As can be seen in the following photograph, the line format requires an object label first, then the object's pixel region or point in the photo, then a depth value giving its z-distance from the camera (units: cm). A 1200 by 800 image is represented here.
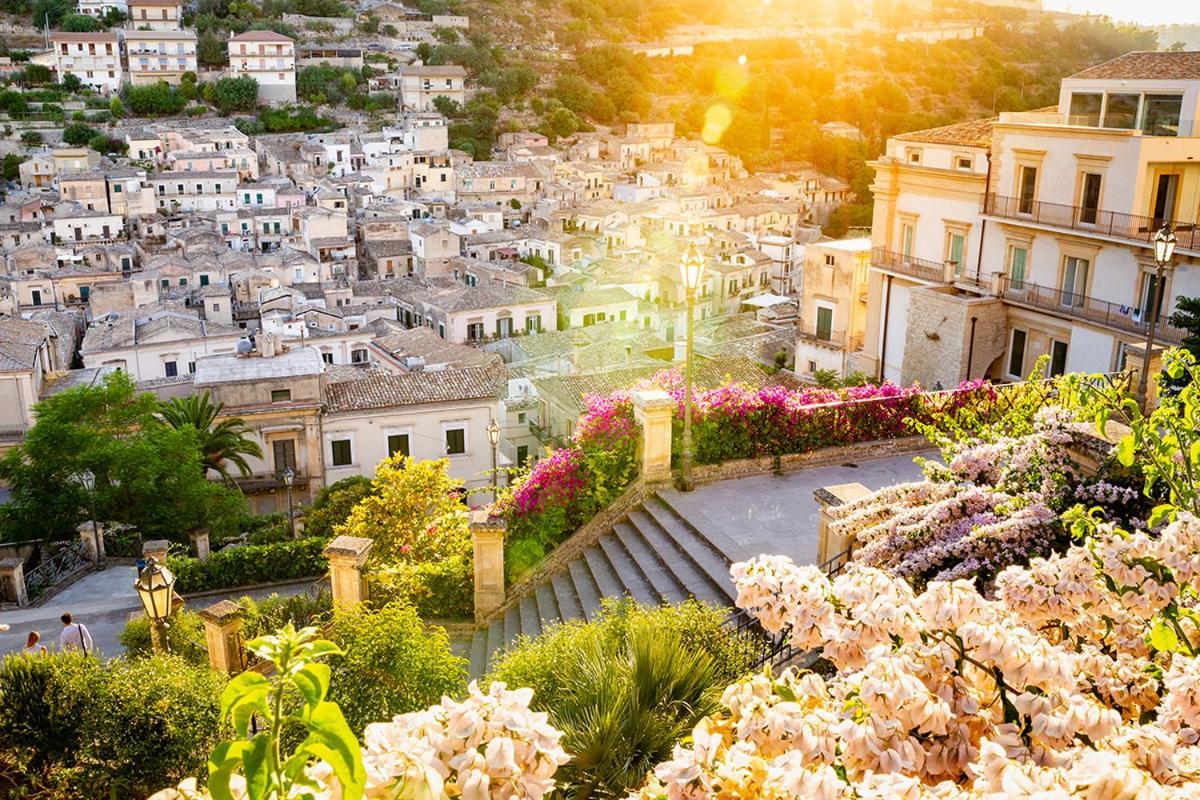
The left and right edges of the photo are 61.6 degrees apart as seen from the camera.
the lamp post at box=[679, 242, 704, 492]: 1045
